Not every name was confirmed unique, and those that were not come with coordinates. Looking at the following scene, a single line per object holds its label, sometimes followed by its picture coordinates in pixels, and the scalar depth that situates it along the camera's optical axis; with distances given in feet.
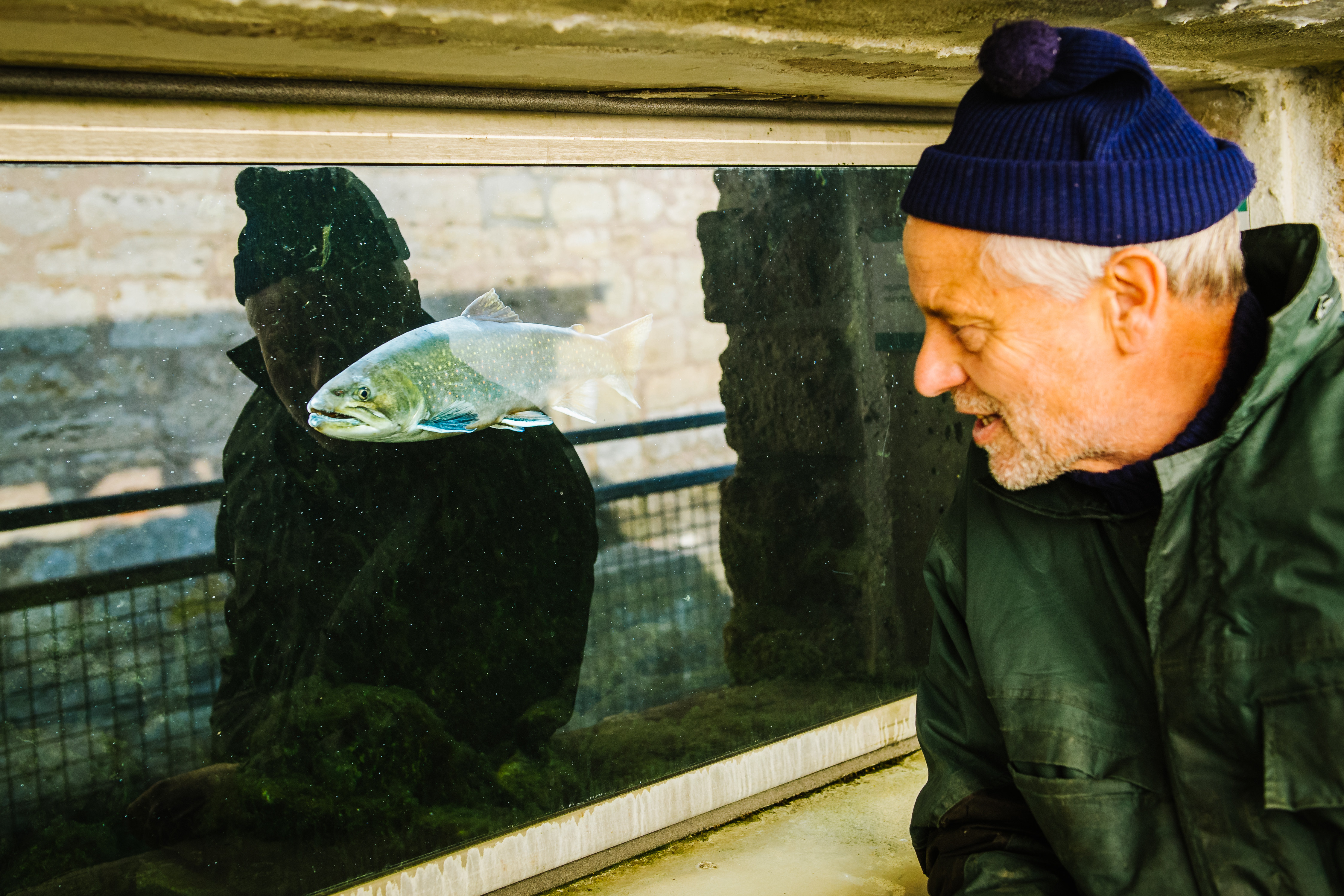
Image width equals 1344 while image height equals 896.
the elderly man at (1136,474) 4.52
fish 6.79
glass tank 6.08
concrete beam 4.91
